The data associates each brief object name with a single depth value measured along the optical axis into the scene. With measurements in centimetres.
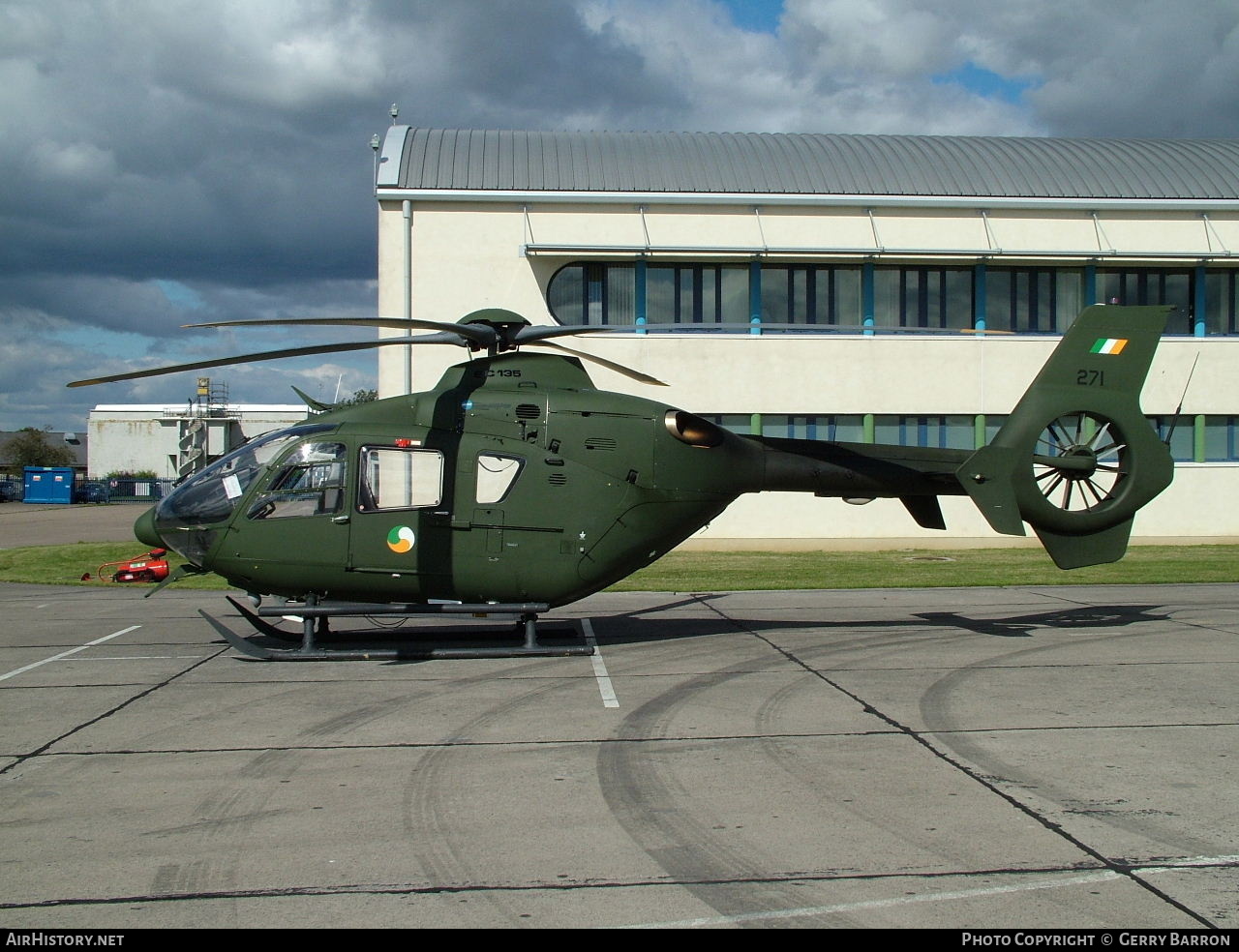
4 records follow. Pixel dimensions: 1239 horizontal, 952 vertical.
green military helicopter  1128
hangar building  2661
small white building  8924
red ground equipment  2011
